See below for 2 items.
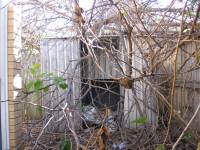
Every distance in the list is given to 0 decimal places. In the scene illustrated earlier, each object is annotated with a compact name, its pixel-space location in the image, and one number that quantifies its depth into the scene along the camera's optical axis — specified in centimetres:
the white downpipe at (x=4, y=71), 301
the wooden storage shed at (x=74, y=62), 464
